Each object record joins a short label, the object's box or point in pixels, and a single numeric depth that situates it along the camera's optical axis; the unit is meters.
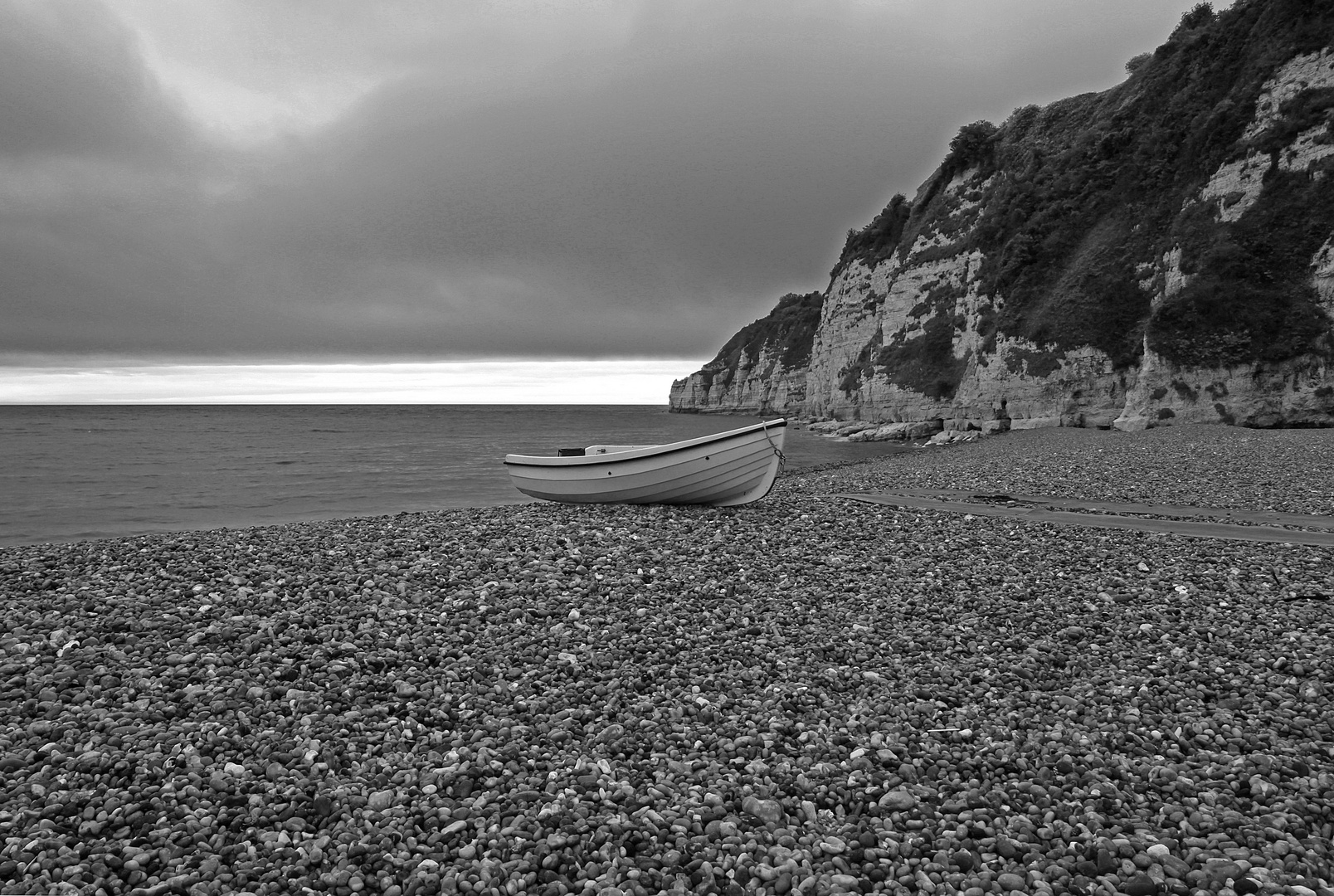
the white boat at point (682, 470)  14.94
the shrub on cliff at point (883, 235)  76.00
